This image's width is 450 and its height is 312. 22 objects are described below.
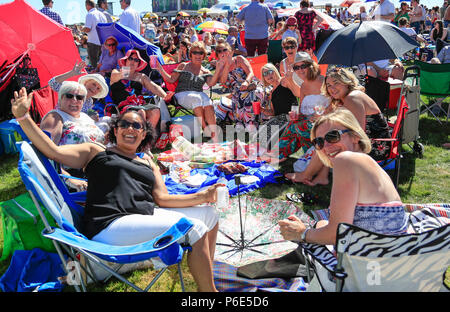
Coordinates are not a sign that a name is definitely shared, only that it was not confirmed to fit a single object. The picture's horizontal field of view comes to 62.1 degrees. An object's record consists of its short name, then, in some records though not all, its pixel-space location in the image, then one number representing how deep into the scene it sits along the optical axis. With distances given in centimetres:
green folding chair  627
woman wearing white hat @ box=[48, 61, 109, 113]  470
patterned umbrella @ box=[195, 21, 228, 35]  1606
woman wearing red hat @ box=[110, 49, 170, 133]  618
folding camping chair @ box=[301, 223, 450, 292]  174
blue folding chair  213
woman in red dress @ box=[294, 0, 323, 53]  916
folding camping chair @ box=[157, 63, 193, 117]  652
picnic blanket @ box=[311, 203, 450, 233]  238
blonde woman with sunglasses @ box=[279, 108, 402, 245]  201
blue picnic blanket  448
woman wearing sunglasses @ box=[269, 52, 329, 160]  508
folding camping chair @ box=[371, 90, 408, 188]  414
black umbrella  475
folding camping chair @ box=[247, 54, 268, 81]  796
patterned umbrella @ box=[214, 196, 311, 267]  296
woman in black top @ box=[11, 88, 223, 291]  242
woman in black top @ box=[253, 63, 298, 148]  568
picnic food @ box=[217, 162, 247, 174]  495
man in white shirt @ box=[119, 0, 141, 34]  831
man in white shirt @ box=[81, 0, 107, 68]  849
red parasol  543
